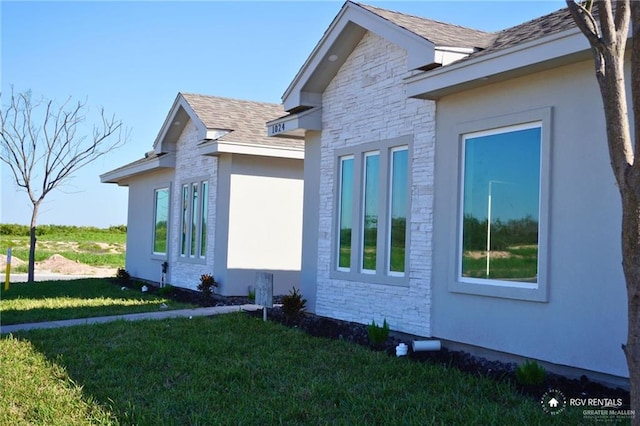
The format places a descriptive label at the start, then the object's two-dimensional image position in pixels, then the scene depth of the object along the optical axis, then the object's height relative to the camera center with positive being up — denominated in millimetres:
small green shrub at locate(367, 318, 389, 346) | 9398 -1174
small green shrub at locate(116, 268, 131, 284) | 20509 -1164
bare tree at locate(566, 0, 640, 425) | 4254 +865
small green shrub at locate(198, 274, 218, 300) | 15345 -984
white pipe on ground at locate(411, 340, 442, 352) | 8695 -1229
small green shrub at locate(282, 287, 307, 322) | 11727 -1072
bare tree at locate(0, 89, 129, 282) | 20734 +2066
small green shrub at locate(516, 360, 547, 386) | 6996 -1237
